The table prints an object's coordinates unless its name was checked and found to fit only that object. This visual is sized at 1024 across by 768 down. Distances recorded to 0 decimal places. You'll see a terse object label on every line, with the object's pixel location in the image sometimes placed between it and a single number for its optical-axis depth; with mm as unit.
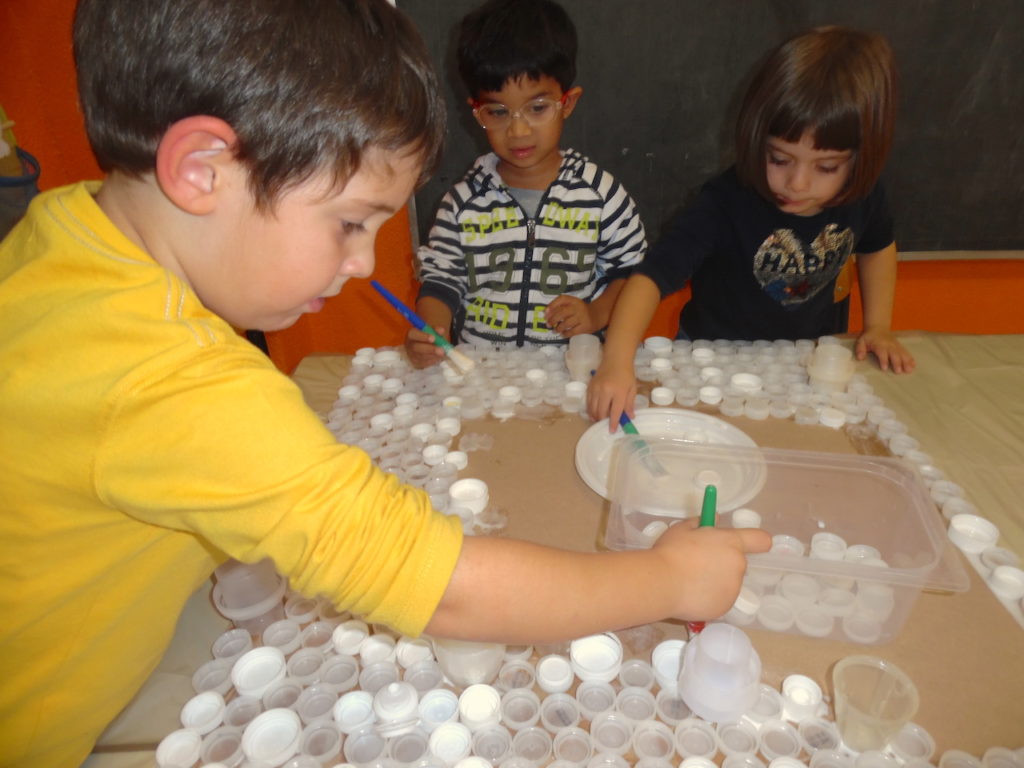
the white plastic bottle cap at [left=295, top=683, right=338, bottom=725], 521
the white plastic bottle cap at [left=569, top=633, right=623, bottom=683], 536
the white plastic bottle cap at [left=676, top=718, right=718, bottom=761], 485
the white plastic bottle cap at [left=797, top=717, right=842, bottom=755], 487
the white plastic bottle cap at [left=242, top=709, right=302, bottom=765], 488
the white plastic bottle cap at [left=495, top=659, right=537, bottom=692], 539
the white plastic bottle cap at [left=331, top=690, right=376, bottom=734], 513
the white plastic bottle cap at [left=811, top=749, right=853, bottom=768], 470
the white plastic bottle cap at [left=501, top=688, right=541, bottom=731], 510
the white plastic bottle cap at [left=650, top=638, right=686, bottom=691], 536
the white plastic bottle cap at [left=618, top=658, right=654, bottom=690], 536
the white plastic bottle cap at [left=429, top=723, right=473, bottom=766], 492
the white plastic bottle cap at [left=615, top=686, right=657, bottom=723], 513
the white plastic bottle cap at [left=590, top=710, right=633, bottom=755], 488
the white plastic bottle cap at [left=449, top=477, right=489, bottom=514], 720
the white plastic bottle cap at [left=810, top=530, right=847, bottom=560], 618
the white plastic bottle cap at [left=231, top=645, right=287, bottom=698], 540
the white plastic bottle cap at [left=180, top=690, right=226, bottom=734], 515
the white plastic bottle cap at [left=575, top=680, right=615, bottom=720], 516
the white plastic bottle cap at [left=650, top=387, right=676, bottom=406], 911
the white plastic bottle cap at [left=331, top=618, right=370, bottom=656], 574
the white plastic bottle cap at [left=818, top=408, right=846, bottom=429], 849
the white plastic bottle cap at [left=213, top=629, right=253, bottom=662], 577
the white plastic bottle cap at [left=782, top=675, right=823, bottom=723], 507
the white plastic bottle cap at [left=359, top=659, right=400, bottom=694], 543
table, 516
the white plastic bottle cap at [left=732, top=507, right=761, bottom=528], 662
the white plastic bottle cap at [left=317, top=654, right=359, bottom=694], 547
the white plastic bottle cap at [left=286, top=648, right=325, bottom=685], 553
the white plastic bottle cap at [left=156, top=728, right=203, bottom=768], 490
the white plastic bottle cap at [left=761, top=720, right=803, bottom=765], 484
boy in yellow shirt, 422
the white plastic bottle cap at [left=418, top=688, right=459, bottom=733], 514
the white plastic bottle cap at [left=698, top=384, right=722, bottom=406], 909
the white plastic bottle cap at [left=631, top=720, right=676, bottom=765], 483
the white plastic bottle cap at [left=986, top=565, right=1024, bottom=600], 602
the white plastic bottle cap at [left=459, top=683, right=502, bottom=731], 509
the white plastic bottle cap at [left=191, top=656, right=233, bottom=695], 549
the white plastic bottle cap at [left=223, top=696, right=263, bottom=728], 522
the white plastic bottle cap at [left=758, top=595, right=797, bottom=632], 575
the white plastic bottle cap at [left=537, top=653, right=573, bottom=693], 532
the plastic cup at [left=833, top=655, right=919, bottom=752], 475
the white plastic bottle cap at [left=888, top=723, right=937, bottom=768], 475
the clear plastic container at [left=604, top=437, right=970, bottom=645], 547
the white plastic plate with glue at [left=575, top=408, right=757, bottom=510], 769
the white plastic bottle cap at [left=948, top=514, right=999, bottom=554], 655
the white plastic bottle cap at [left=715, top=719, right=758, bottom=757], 485
